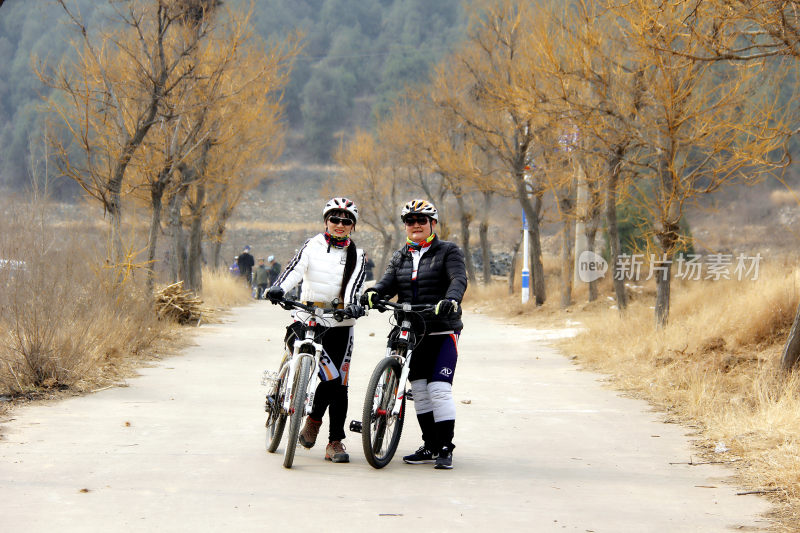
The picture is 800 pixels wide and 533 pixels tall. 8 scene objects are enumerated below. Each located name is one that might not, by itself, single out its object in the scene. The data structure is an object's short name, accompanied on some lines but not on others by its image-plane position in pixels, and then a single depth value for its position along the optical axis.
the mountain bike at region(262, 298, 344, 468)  14.52
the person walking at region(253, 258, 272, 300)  82.19
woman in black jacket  15.21
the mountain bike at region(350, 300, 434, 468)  14.46
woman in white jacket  15.55
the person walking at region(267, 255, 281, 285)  81.44
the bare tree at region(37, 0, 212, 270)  34.75
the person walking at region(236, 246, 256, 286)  87.19
